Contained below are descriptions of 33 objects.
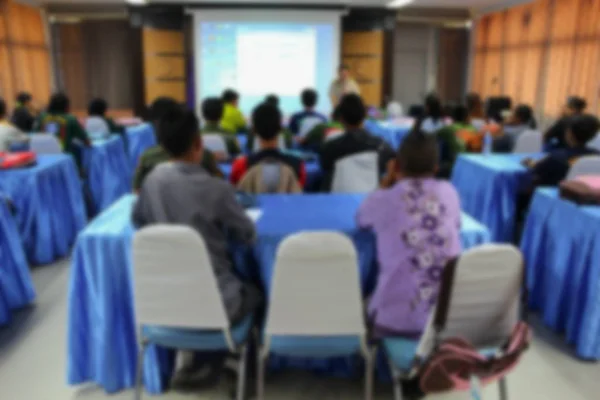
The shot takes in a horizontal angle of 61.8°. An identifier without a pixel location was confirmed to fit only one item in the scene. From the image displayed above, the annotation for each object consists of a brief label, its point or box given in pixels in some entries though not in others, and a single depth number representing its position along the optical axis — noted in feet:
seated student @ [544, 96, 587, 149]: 13.93
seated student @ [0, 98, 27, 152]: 12.75
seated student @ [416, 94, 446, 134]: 18.04
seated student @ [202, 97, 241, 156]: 13.20
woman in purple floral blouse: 5.48
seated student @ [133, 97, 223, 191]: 7.93
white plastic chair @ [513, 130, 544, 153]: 14.67
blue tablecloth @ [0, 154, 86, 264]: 11.21
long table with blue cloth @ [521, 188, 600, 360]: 7.81
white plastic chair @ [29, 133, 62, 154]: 13.58
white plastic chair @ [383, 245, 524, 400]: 5.01
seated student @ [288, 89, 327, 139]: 17.65
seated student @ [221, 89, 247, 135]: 17.30
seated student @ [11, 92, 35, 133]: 15.61
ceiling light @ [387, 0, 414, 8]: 29.60
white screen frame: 29.71
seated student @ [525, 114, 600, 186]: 10.08
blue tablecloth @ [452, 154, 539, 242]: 11.72
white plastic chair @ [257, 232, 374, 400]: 5.17
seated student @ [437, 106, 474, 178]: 15.99
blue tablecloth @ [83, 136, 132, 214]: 15.43
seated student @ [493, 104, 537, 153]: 15.81
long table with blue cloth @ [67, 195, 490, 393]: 6.57
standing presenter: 23.58
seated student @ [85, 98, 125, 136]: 17.81
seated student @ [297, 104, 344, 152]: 13.84
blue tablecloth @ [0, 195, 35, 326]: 9.09
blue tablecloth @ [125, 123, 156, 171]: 20.21
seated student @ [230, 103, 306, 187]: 8.43
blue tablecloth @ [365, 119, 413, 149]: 21.33
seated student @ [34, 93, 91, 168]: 14.44
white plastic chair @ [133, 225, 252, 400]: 5.35
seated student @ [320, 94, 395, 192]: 9.84
